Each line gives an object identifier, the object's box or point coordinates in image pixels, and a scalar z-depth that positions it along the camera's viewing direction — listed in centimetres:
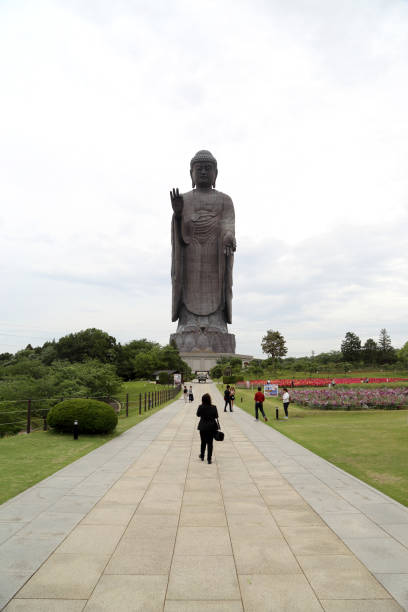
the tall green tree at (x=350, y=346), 10025
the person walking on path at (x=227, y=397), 2170
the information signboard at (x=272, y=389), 2672
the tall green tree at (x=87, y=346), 5784
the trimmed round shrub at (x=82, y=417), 1238
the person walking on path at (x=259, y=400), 1734
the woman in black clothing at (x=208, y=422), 915
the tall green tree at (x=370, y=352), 9285
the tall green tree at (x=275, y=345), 9388
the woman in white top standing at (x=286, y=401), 1797
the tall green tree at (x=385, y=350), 9297
